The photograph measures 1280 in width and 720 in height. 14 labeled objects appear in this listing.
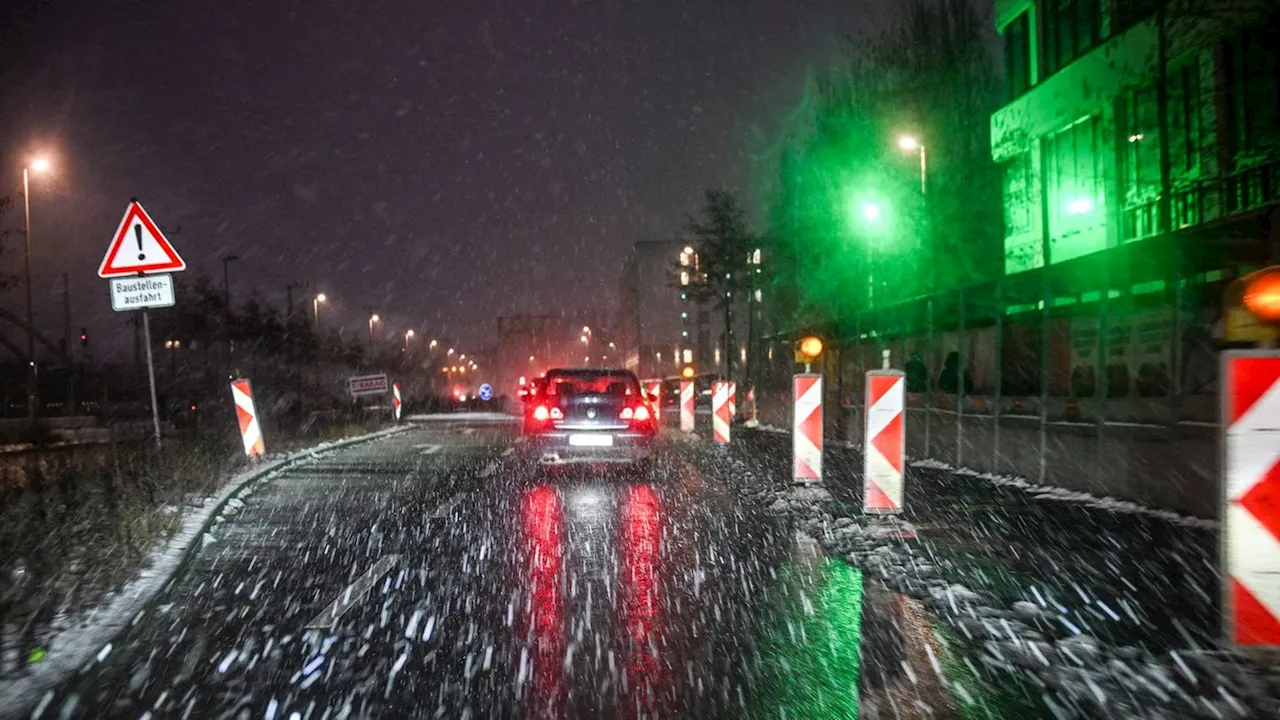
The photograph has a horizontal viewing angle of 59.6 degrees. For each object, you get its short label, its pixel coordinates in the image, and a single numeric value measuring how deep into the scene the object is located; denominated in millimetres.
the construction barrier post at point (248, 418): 17625
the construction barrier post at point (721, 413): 24650
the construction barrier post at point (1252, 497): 5301
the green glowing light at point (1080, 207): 28231
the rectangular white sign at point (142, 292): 12914
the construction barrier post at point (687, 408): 31453
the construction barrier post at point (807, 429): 13719
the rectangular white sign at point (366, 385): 37312
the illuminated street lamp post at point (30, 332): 29577
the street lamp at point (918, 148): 25984
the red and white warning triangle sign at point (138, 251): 12570
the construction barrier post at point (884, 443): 11117
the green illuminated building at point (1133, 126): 18812
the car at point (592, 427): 16359
